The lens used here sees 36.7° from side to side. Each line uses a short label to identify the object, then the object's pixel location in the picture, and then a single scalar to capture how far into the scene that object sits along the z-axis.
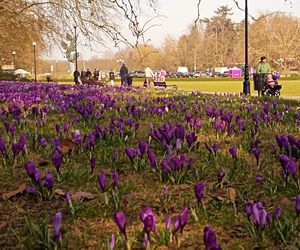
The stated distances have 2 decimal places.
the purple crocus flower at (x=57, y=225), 1.84
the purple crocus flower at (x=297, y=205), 2.04
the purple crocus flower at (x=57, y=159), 2.88
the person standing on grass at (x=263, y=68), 18.92
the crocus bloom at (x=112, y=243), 1.75
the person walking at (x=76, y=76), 39.64
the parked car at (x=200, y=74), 106.62
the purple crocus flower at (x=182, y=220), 1.89
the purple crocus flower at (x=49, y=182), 2.56
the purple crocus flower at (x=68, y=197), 2.28
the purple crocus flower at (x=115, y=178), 2.51
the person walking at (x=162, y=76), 34.66
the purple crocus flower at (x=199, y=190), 2.22
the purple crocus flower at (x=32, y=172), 2.63
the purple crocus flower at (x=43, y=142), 3.93
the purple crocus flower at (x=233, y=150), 3.14
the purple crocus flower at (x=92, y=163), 2.93
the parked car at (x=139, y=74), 94.34
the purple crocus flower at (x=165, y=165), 2.80
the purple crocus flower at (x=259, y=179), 2.68
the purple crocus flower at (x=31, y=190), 2.64
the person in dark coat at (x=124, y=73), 32.94
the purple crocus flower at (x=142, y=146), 3.29
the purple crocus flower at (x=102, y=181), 2.48
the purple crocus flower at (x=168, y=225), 1.96
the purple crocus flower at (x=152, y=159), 2.93
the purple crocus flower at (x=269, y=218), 1.97
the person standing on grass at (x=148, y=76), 32.38
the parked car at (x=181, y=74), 102.39
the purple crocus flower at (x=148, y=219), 1.80
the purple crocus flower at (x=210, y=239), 1.54
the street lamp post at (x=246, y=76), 19.33
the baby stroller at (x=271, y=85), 17.45
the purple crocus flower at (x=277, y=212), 1.96
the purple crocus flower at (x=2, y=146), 3.47
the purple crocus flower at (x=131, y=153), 3.21
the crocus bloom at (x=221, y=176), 2.81
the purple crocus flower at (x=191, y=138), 3.71
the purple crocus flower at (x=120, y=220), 1.81
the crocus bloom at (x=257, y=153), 3.15
